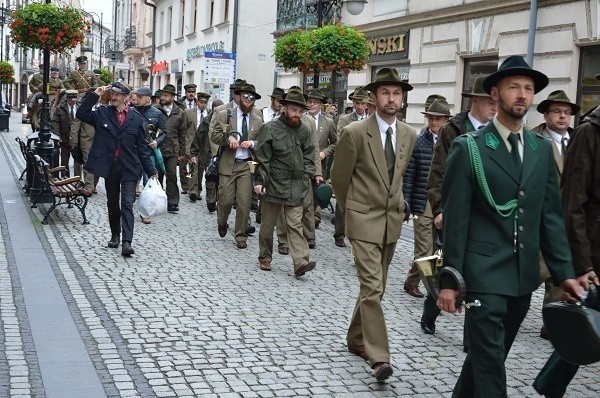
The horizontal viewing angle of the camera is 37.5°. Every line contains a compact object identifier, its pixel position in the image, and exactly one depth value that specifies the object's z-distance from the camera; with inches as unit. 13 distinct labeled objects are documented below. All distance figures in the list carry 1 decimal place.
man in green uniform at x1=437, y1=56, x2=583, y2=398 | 159.2
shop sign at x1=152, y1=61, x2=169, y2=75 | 1705.2
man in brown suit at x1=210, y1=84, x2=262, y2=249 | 424.2
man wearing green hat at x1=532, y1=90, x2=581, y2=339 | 285.1
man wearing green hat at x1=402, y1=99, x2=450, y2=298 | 325.7
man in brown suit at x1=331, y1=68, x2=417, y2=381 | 233.5
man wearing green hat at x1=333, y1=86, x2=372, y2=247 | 449.1
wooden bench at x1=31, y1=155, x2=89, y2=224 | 467.5
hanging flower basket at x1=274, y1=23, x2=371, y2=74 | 605.3
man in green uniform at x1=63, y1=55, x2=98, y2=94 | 719.1
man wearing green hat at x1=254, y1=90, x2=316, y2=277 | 364.8
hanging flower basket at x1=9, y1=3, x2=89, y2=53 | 603.5
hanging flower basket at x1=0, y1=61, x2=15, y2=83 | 1905.8
